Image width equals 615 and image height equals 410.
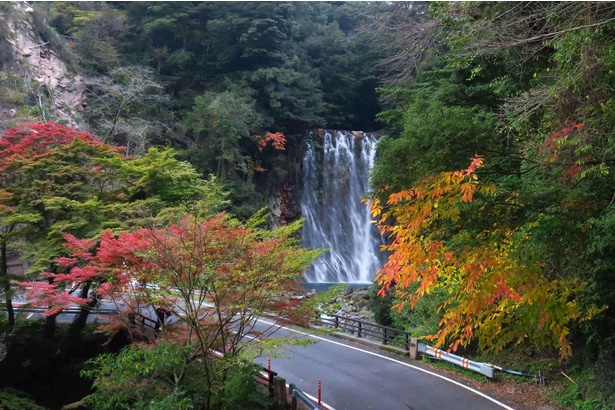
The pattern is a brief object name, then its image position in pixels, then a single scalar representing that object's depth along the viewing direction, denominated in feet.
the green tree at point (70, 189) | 37.65
